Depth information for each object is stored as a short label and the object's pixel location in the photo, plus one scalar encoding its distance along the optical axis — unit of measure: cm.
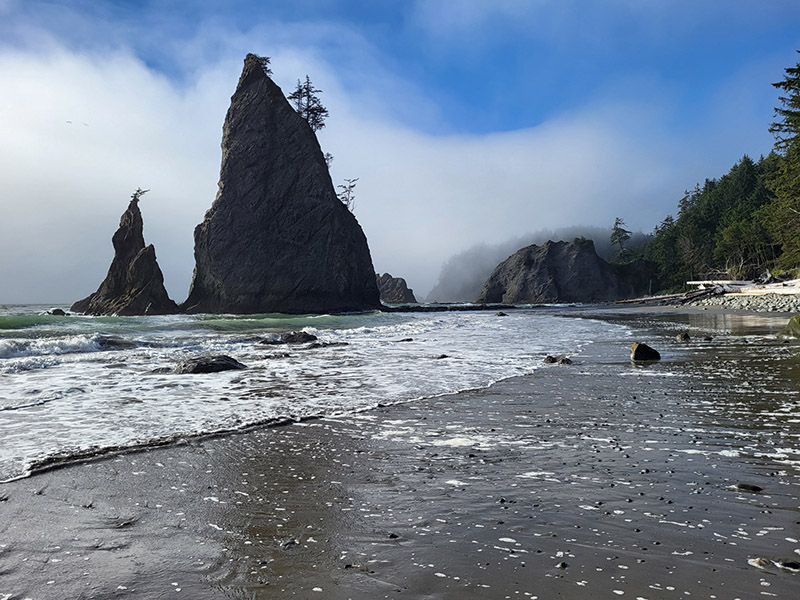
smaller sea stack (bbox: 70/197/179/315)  6388
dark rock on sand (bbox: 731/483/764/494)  374
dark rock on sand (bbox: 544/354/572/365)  1208
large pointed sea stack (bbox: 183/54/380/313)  6241
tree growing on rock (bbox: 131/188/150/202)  7525
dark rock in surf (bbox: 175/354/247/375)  1144
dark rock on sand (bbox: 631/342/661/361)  1234
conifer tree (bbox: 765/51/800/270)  3711
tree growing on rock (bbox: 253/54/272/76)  7200
